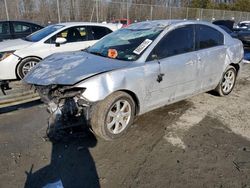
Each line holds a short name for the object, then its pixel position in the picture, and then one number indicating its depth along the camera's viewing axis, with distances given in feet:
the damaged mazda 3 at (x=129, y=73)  8.70
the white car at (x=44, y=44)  16.02
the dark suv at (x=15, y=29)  24.23
